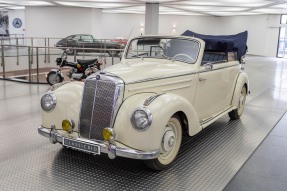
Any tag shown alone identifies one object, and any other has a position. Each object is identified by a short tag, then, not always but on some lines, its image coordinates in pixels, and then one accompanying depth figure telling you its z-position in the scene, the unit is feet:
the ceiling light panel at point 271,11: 61.24
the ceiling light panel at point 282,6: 50.17
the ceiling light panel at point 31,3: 58.65
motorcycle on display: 25.32
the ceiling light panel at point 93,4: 56.24
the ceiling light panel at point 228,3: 46.63
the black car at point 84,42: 49.70
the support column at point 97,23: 67.72
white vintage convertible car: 8.81
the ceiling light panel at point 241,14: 71.31
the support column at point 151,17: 53.78
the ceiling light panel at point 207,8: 58.24
